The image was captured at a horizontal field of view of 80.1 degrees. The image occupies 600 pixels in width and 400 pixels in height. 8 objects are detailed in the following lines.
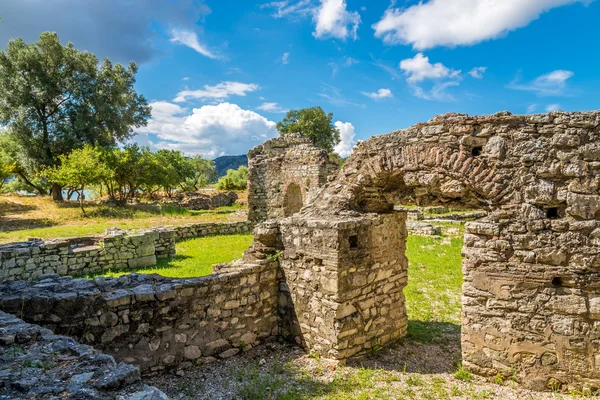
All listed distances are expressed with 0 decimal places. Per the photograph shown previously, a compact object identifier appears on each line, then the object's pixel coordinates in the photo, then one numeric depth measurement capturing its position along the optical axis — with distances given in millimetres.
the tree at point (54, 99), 27453
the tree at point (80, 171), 22422
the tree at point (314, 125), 53719
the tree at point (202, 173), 49053
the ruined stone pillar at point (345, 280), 6109
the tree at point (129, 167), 28303
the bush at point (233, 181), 49844
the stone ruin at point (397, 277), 4973
